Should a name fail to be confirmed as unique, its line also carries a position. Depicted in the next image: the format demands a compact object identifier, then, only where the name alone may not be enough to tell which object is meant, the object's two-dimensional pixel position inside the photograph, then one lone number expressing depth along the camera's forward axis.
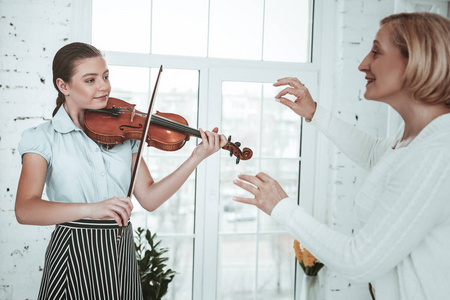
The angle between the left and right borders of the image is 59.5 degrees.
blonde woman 1.02
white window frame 2.81
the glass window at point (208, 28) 2.71
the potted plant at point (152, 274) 2.40
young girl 1.30
